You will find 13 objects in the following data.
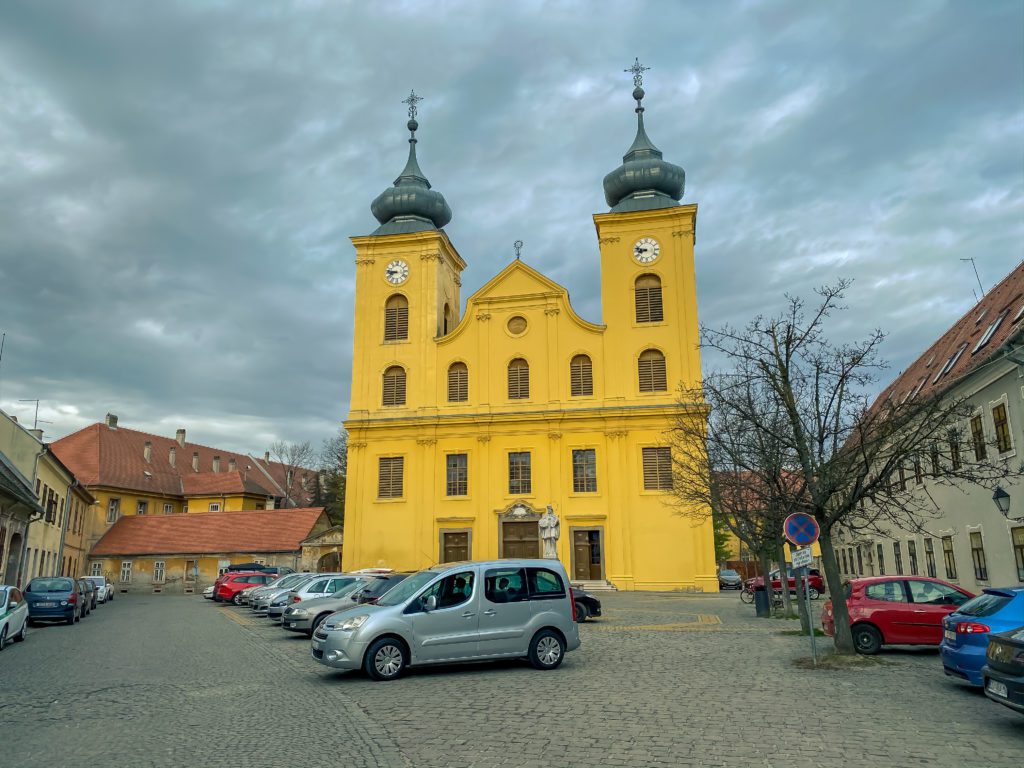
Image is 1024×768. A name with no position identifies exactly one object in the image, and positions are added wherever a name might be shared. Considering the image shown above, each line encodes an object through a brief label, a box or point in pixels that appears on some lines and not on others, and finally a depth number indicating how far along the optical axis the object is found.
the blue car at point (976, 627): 10.16
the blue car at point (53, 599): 24.81
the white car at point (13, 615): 17.25
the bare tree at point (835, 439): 14.58
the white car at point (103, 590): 39.68
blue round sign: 13.19
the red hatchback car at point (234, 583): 37.97
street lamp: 18.76
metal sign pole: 12.88
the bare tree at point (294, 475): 80.19
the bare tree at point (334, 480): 66.81
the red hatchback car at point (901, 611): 14.48
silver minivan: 11.66
